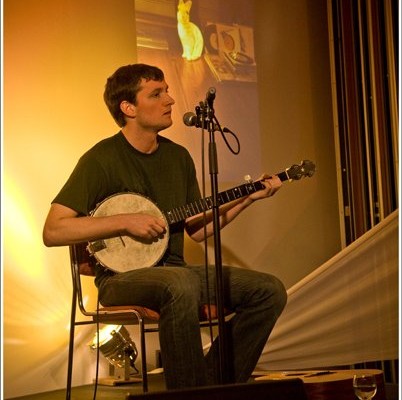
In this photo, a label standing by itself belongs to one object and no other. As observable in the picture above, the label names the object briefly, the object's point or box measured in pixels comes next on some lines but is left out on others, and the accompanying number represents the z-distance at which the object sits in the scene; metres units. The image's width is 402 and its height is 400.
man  2.49
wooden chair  2.64
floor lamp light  3.59
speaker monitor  1.62
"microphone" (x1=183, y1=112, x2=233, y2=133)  2.48
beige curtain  3.90
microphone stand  2.37
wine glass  2.20
